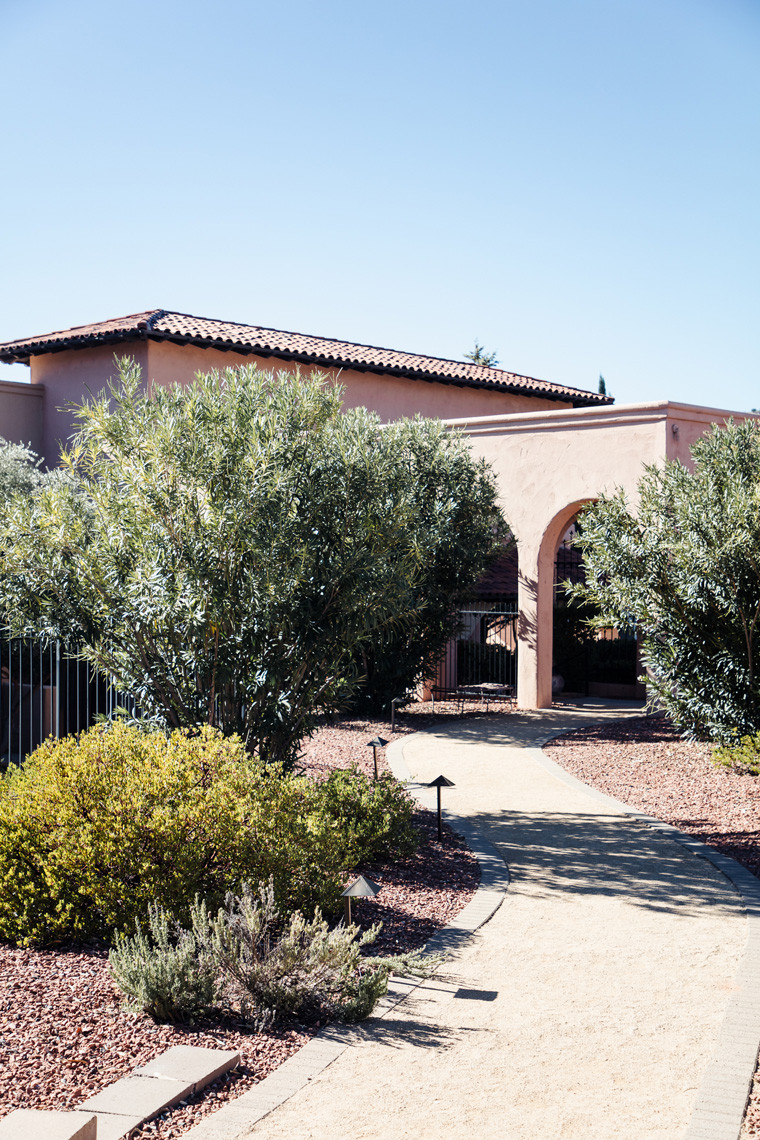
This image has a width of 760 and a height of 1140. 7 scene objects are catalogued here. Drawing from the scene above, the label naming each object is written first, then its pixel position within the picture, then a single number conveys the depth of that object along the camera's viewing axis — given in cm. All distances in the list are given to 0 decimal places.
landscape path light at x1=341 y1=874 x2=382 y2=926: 527
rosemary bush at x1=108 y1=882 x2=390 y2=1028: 464
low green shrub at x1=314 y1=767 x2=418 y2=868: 736
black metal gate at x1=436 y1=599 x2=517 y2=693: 2033
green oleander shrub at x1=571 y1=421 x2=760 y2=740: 1146
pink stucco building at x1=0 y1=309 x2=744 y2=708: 1623
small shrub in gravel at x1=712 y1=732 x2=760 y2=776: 1116
